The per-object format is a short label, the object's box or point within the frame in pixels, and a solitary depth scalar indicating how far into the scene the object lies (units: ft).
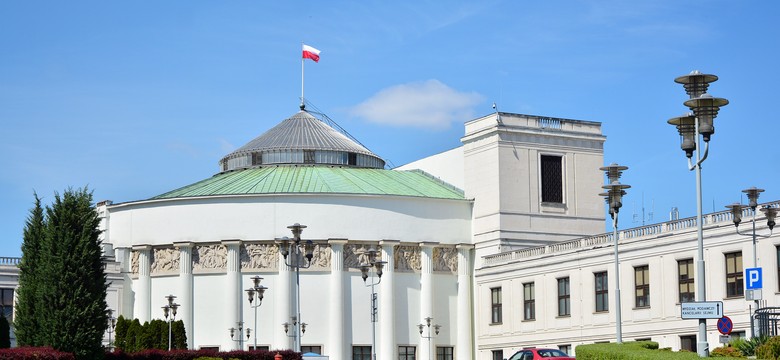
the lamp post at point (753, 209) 174.81
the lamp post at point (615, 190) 163.63
